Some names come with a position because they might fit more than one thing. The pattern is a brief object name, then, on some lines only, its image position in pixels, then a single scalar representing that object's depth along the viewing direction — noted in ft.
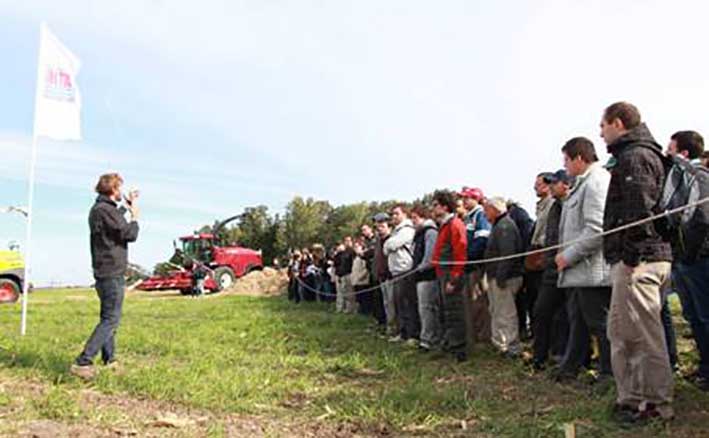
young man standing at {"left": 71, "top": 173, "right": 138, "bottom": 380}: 20.04
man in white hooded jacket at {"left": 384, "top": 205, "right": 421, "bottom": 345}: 27.25
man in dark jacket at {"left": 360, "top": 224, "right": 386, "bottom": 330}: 36.29
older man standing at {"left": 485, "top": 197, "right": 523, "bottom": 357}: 21.94
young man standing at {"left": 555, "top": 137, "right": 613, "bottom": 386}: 15.71
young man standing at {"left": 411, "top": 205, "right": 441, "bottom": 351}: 24.73
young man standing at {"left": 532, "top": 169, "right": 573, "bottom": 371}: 19.33
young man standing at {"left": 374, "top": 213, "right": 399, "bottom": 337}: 31.65
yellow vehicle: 68.13
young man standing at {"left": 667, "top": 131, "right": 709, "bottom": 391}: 14.83
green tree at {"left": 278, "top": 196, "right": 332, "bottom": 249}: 193.47
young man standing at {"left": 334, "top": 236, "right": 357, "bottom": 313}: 47.69
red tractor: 99.09
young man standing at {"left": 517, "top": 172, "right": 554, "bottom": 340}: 21.09
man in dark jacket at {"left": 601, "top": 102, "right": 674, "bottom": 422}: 12.64
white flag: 31.42
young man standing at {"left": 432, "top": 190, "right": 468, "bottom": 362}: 22.21
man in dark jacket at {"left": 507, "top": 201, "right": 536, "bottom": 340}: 23.39
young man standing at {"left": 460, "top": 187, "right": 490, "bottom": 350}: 24.53
